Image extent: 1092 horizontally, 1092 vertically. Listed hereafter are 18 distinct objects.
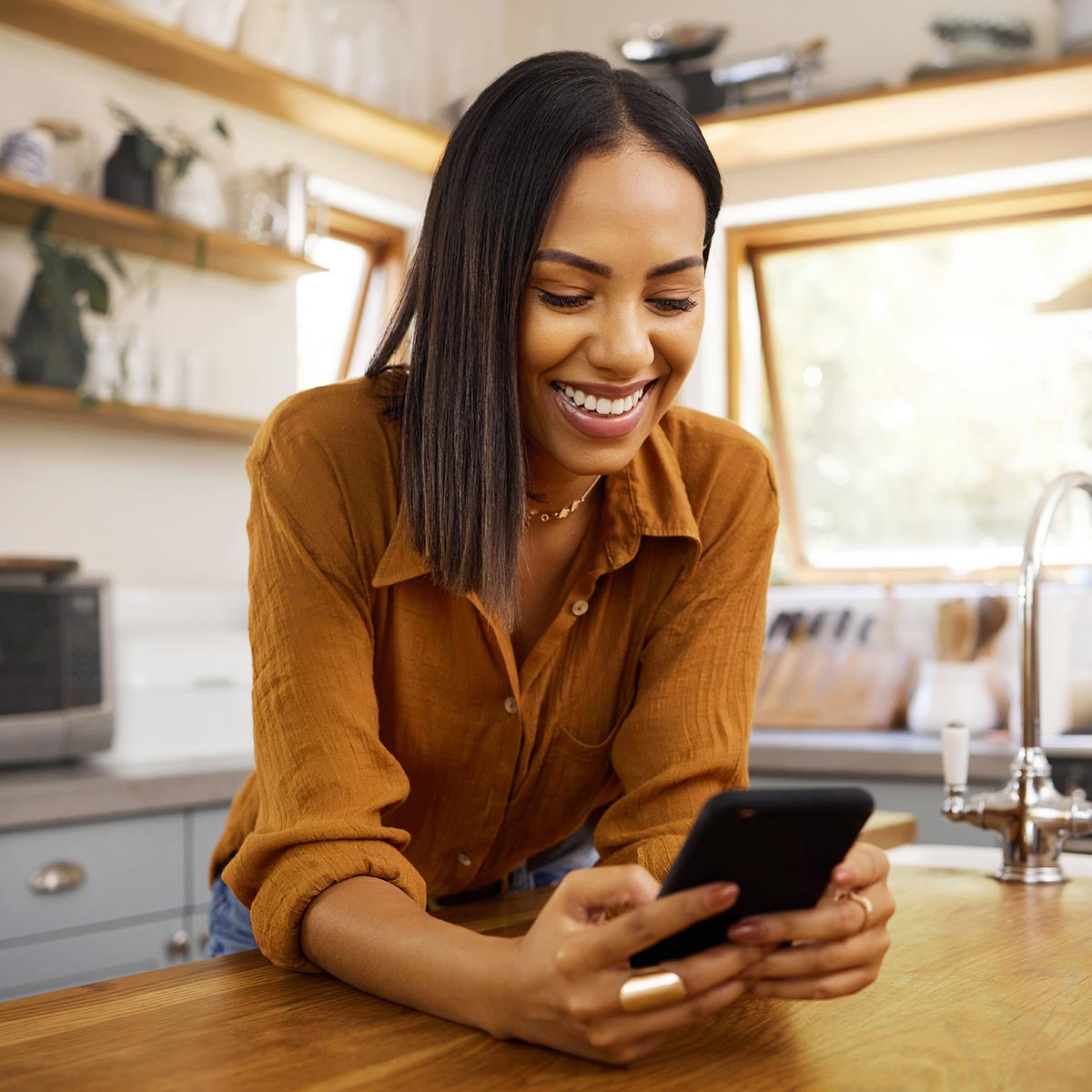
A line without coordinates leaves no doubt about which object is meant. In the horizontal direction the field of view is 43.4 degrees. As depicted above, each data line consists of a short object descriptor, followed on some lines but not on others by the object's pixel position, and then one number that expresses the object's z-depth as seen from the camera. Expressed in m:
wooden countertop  0.73
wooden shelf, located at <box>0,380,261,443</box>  2.70
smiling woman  1.04
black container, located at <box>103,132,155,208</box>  2.93
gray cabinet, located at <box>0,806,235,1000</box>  2.03
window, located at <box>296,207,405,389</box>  3.83
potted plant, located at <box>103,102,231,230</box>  2.93
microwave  2.31
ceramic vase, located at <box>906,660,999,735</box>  2.98
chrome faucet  1.41
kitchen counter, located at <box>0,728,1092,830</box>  2.07
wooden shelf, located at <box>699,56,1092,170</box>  3.16
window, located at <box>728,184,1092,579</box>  3.64
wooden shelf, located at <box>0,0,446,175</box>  2.79
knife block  3.15
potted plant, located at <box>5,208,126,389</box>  2.71
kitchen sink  1.49
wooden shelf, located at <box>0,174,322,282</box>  2.71
